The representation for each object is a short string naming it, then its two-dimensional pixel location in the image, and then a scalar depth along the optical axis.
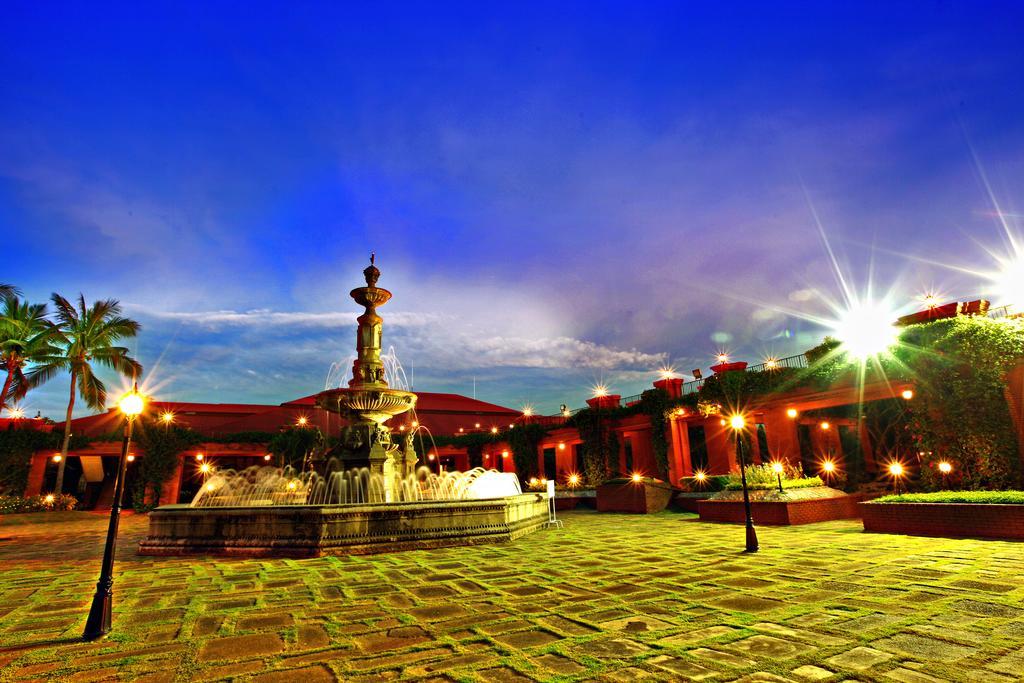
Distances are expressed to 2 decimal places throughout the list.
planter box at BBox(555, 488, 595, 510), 22.06
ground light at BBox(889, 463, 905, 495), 17.12
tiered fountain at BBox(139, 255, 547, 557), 9.18
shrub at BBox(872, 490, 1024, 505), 9.43
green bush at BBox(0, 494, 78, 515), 21.88
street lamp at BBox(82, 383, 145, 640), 4.57
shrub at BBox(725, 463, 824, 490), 14.16
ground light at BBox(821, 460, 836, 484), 18.70
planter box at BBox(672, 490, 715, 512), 17.73
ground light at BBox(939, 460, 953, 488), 13.54
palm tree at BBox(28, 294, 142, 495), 24.11
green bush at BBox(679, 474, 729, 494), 17.66
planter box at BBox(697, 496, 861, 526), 12.88
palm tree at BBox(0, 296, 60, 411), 22.56
